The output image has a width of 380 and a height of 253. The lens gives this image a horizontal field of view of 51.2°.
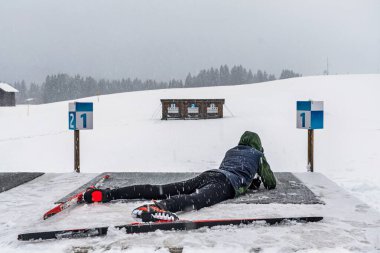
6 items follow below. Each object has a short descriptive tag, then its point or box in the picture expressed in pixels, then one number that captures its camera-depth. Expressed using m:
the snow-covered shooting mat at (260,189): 4.92
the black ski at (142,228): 3.54
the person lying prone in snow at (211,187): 4.36
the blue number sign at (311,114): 7.48
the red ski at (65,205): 4.24
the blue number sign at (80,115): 7.62
